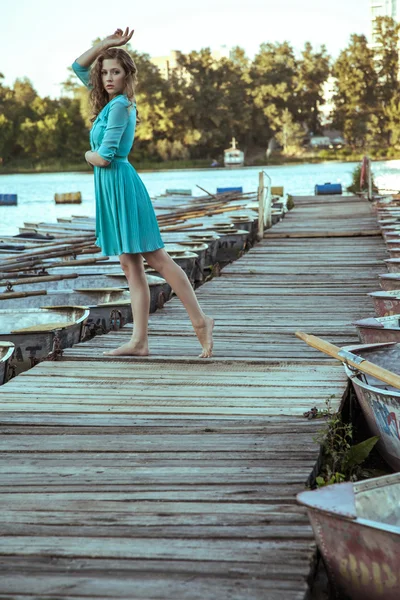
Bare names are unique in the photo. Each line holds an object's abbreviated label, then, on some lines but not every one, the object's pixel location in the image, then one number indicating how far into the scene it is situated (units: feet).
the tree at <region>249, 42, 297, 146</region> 504.23
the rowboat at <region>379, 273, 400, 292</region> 32.32
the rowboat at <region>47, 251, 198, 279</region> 50.22
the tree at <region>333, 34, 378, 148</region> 480.35
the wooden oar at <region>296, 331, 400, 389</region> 18.22
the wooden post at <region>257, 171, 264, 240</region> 71.28
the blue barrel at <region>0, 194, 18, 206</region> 241.50
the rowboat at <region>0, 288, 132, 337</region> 38.50
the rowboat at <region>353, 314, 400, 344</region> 24.30
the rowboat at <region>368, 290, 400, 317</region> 28.63
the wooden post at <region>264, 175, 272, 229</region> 79.15
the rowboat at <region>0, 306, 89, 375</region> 33.07
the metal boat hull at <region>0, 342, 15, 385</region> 27.18
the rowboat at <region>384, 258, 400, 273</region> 35.36
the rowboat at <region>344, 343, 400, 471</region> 19.11
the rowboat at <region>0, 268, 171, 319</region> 41.51
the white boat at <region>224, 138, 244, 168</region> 455.14
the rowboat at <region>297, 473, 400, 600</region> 12.75
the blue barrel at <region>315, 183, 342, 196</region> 165.87
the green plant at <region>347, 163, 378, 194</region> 140.82
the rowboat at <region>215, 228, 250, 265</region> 75.80
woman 23.62
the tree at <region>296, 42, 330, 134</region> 511.20
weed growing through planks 18.56
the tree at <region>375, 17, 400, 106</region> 486.32
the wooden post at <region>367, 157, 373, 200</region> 116.27
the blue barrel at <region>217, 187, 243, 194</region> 168.64
